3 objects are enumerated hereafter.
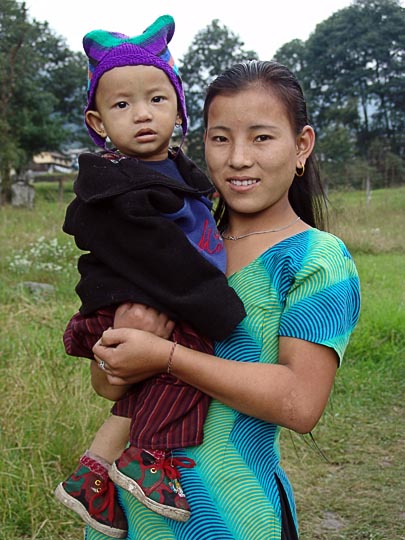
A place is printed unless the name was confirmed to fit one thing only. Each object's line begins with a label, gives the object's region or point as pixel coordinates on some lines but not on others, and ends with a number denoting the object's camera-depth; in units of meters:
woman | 1.39
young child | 1.44
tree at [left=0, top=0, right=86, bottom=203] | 18.89
